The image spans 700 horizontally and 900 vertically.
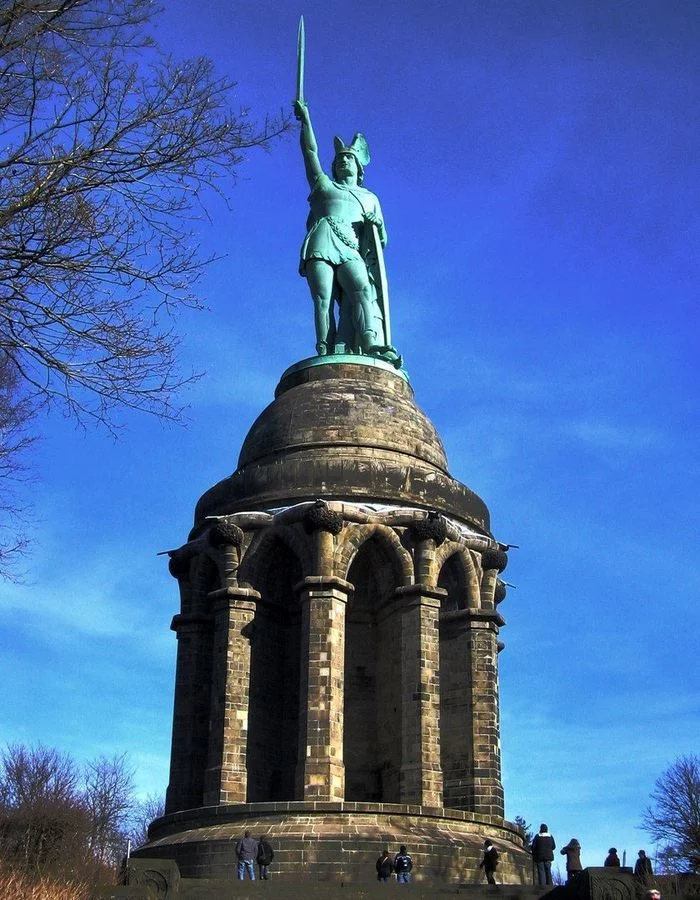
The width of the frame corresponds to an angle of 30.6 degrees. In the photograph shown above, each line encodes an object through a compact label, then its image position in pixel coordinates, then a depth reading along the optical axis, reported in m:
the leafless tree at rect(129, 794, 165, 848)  53.54
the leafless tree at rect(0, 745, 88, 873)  32.91
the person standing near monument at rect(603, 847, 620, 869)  22.02
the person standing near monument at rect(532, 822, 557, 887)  22.39
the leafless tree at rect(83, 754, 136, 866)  40.62
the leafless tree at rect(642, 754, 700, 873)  37.56
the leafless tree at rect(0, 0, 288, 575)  12.08
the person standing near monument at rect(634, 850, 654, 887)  17.86
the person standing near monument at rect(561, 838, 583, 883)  22.19
